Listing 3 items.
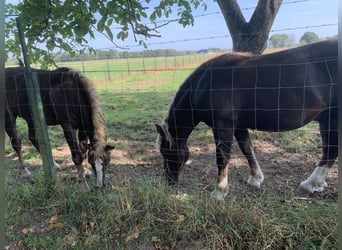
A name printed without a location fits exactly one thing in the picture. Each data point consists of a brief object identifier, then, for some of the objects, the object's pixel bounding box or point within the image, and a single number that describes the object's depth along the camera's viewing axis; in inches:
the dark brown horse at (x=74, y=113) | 144.3
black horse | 118.3
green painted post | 134.9
